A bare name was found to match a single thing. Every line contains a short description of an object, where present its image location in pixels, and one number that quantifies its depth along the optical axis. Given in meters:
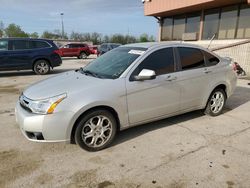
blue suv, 9.86
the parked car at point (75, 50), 23.58
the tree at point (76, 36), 73.72
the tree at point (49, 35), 74.88
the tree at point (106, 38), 68.75
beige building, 12.47
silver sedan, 3.09
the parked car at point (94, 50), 30.85
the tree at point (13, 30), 64.21
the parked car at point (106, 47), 21.89
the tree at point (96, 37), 70.38
